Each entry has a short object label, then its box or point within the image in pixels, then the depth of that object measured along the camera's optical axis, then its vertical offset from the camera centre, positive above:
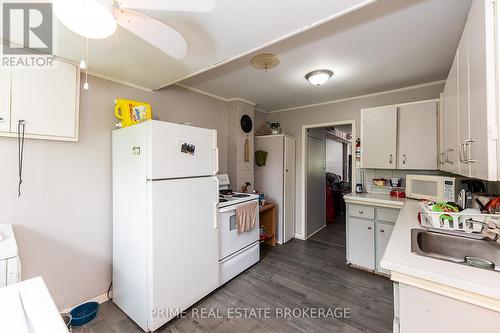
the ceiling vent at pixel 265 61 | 2.01 +1.05
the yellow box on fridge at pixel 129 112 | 2.10 +0.56
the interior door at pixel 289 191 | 3.55 -0.41
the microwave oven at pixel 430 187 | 2.06 -0.21
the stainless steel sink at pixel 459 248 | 1.08 -0.47
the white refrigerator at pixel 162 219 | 1.68 -0.45
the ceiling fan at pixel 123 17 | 0.81 +0.70
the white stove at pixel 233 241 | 2.33 -0.88
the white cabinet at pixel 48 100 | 1.59 +0.54
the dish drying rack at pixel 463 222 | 1.26 -0.35
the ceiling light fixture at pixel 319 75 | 2.30 +1.00
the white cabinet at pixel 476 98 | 0.89 +0.35
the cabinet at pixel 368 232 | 2.47 -0.79
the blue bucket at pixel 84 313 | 1.78 -1.27
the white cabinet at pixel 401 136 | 2.40 +0.37
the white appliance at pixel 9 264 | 1.13 -0.52
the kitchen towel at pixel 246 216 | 2.48 -0.59
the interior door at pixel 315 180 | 3.88 -0.24
